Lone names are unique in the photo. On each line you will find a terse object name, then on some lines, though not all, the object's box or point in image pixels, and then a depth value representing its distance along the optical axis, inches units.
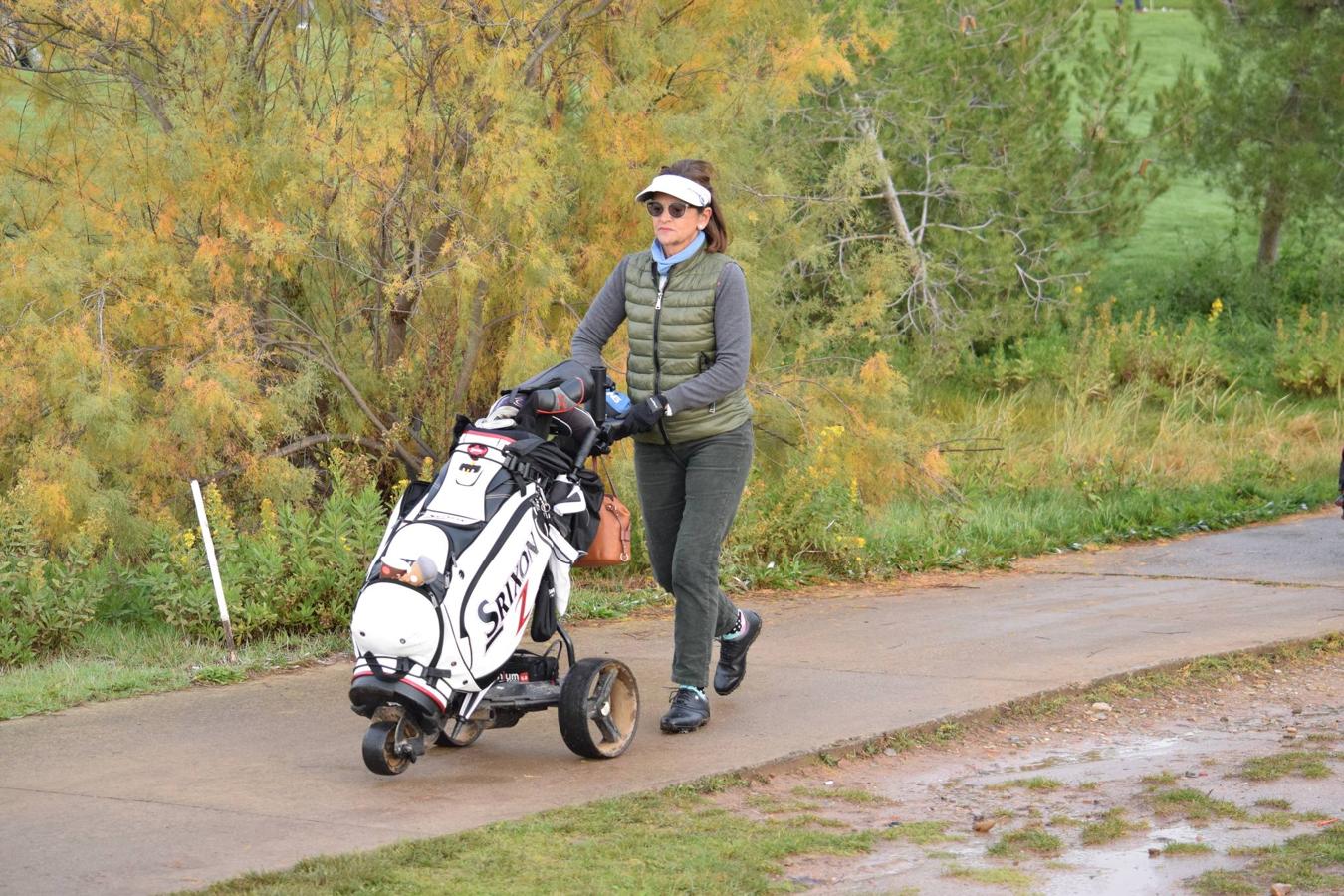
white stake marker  594.2
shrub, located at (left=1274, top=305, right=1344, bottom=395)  1494.8
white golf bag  428.8
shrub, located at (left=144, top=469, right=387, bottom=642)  643.5
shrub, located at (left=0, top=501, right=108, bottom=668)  637.3
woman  494.3
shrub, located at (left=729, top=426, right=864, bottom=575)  784.3
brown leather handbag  490.9
